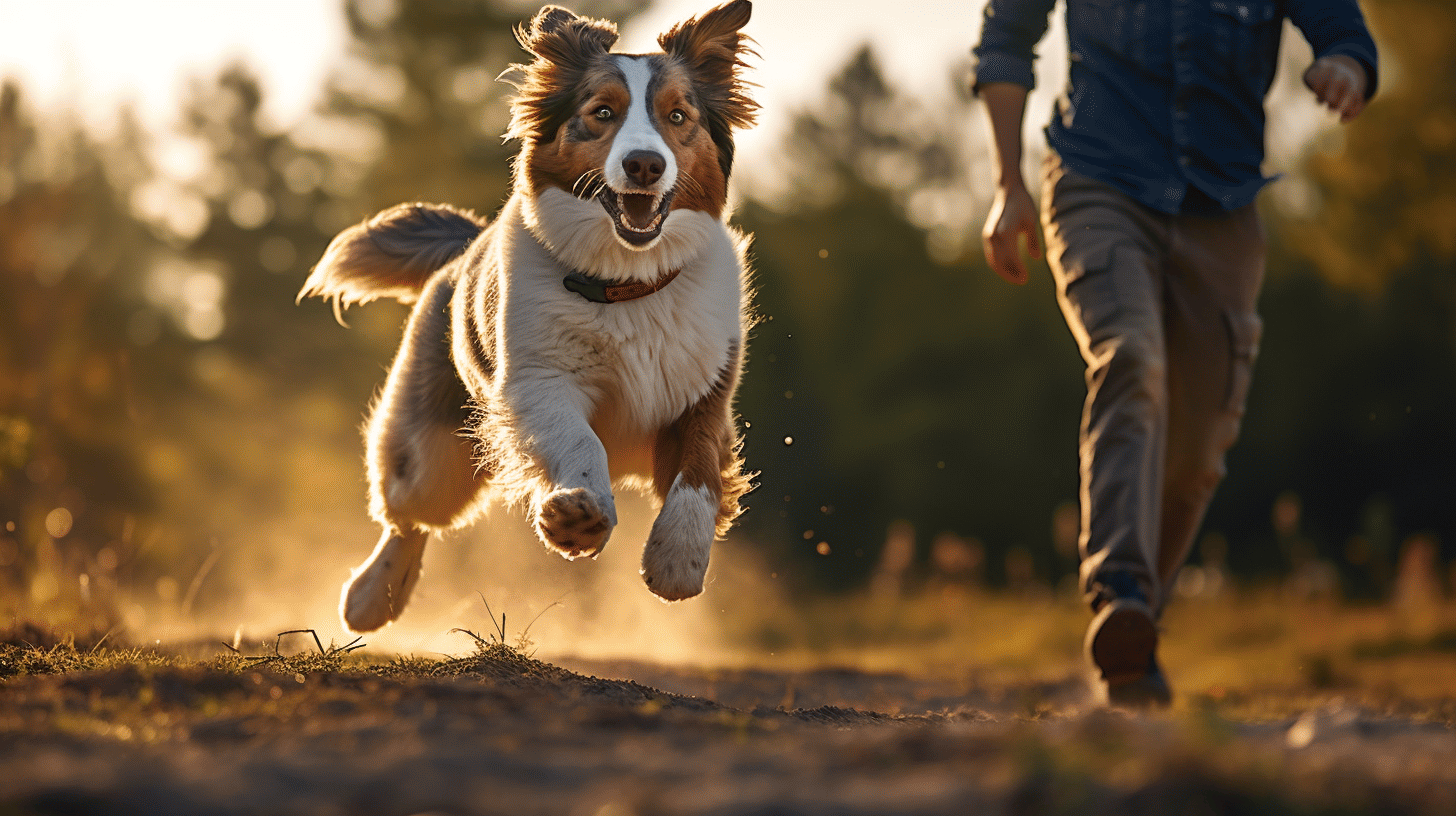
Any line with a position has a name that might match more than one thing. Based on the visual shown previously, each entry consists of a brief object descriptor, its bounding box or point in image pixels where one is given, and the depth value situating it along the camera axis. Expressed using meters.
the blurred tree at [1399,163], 13.38
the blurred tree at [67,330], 8.73
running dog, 4.10
